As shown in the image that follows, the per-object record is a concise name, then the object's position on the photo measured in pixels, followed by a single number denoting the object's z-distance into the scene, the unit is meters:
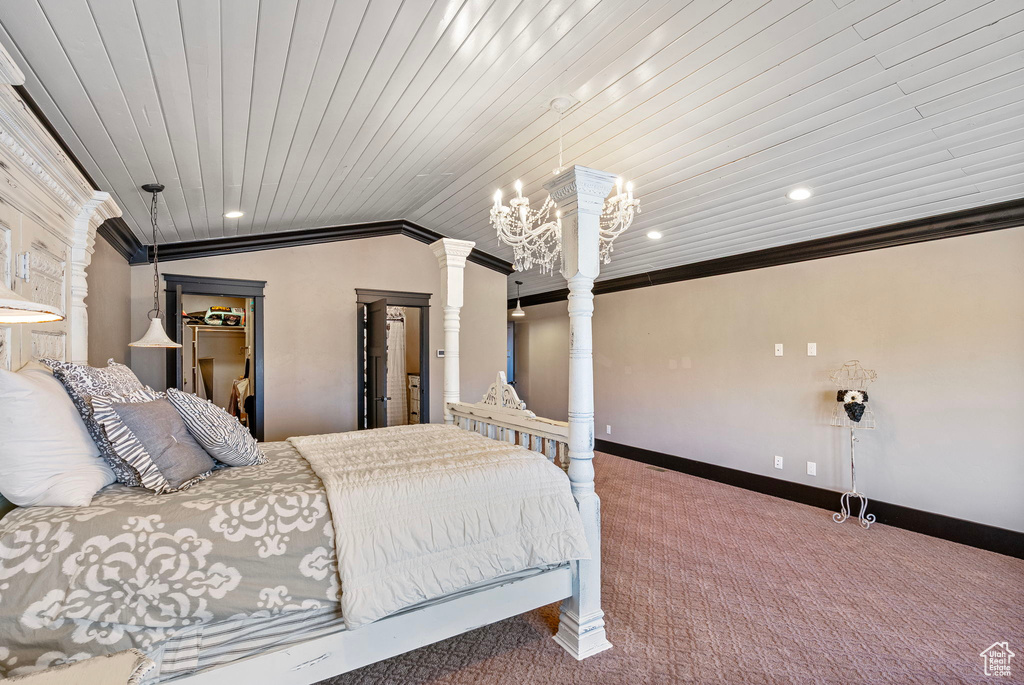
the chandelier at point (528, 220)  3.12
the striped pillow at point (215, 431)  2.00
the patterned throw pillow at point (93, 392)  1.72
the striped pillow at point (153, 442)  1.67
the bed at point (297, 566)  1.38
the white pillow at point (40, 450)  1.46
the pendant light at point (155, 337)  3.44
